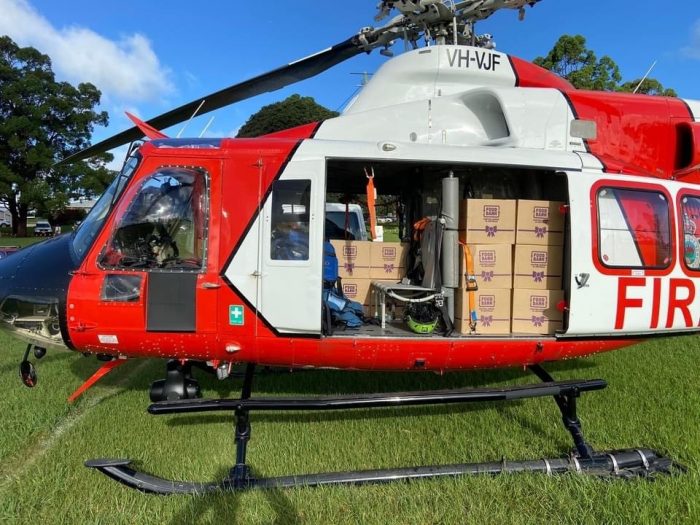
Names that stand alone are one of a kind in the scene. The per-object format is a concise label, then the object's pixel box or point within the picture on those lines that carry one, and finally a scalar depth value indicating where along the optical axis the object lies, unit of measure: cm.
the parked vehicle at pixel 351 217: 1033
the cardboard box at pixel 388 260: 460
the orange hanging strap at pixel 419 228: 399
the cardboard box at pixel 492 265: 361
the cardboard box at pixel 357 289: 455
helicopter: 322
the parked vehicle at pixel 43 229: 3850
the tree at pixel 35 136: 3297
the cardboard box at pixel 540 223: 361
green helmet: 358
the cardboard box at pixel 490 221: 361
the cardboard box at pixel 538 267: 362
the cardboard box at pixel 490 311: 360
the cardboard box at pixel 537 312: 360
